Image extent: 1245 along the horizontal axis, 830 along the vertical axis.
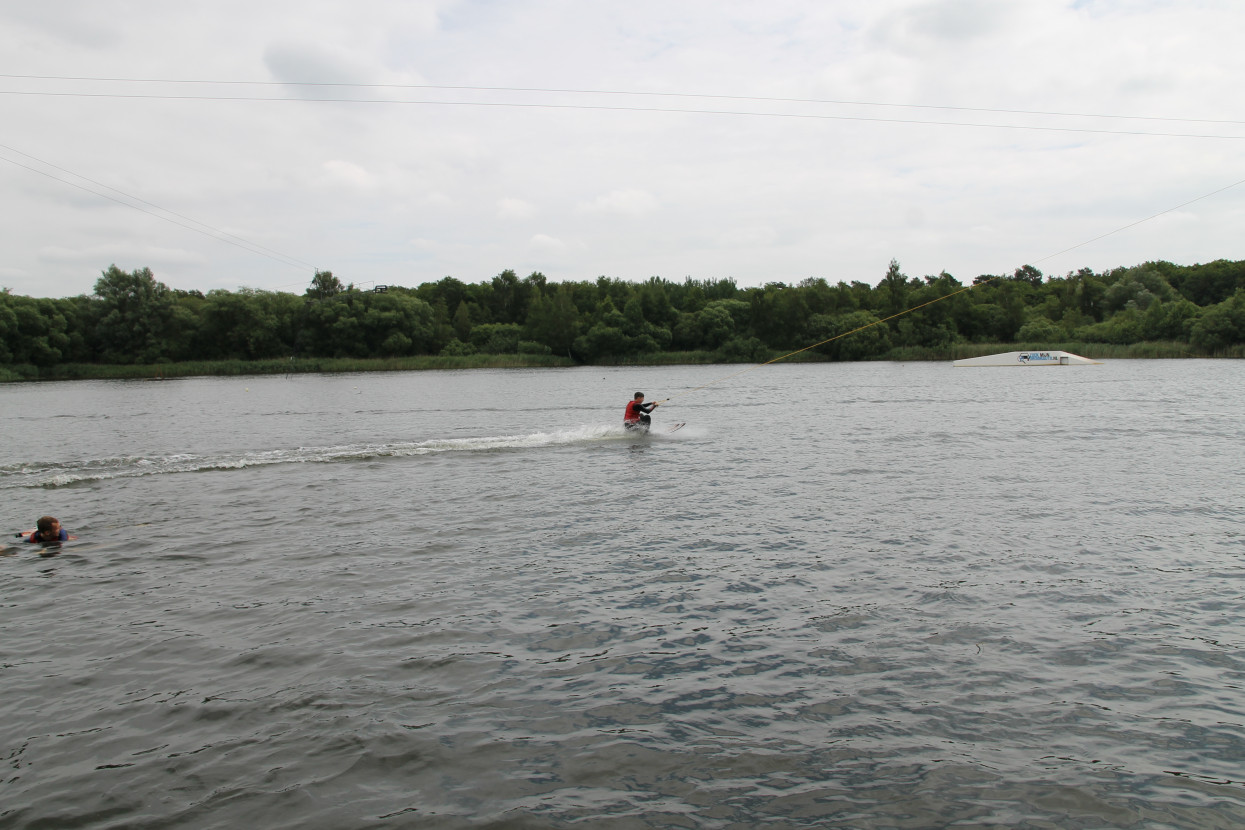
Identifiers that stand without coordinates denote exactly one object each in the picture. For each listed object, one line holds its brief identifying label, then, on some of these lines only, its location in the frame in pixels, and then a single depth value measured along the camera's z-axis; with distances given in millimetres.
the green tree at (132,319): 102812
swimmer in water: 14625
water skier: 29000
